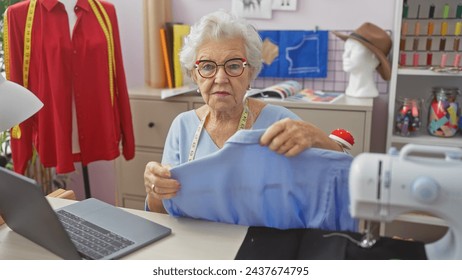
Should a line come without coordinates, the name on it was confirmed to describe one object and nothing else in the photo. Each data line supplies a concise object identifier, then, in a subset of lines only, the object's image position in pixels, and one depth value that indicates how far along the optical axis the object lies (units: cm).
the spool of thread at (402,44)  266
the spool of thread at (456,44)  260
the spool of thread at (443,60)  256
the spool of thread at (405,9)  258
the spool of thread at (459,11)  254
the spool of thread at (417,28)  262
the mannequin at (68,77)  231
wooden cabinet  248
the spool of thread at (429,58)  265
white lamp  128
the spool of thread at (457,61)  254
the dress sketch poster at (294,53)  287
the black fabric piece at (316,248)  115
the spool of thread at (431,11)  258
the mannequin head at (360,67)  260
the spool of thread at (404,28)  263
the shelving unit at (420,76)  248
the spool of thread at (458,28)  254
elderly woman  160
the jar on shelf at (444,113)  251
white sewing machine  94
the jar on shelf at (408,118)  255
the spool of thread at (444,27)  257
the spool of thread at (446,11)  252
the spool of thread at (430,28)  261
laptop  112
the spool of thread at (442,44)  262
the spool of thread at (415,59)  265
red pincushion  142
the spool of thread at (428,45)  263
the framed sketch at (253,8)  289
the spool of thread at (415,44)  265
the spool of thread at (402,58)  267
